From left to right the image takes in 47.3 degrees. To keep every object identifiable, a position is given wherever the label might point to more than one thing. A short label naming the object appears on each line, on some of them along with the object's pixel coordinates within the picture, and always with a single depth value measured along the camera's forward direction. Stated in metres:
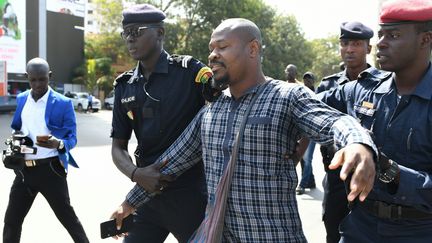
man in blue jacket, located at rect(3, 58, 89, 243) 4.19
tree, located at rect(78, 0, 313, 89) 36.06
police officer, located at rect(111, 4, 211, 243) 3.02
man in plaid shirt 2.15
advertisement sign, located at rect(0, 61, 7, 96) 27.27
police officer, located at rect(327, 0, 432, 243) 2.13
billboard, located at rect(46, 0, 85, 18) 35.38
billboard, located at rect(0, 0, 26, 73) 28.28
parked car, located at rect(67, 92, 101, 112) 31.41
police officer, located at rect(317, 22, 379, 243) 3.31
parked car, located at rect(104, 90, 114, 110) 37.82
